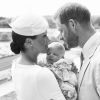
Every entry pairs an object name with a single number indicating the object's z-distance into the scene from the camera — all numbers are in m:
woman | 1.67
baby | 1.90
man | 1.75
